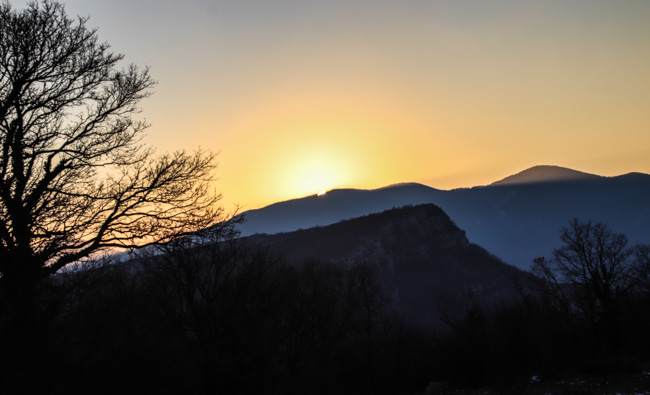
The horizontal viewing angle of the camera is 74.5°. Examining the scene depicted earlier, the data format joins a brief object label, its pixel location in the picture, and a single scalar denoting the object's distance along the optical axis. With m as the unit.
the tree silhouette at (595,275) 37.97
